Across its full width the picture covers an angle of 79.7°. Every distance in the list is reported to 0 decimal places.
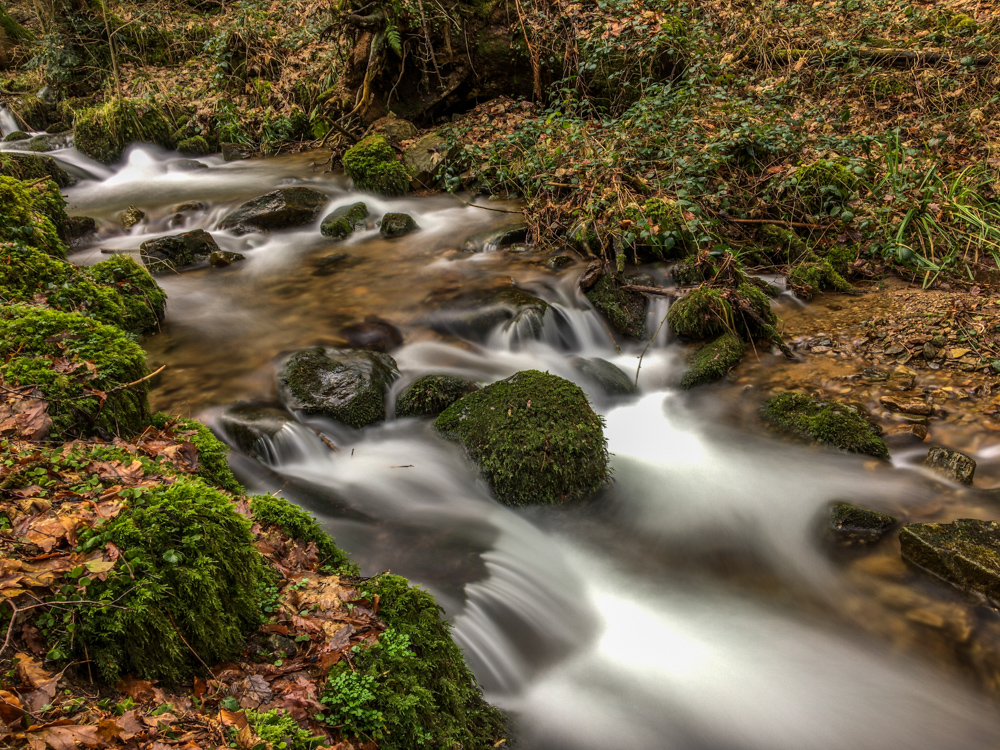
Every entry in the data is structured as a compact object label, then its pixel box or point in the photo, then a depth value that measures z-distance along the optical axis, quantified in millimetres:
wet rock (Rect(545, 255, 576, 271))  7984
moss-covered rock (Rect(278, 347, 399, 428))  5605
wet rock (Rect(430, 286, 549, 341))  7059
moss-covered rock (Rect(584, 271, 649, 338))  7109
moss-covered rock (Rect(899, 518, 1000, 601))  3686
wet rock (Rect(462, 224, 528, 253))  8820
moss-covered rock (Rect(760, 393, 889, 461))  5027
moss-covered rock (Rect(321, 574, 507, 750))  2229
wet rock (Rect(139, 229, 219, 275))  8414
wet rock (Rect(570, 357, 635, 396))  6328
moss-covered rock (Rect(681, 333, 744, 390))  6211
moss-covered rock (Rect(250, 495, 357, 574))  3180
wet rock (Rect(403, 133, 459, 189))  10719
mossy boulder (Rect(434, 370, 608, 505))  4809
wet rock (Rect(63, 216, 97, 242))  9062
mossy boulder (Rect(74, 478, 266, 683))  2051
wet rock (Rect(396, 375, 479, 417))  5762
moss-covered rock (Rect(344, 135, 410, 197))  10609
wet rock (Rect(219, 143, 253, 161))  13109
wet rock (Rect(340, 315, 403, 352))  6719
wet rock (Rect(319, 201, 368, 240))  9641
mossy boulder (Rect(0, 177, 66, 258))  5270
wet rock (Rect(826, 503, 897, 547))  4320
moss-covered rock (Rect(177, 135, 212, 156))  13234
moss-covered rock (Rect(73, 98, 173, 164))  12719
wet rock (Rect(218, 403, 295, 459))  5133
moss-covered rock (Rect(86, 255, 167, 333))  6316
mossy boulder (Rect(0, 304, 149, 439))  3291
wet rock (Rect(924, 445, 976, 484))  4617
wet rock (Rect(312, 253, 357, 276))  8594
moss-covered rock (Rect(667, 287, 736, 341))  6480
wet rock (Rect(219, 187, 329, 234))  9773
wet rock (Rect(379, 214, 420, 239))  9586
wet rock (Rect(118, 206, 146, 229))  9883
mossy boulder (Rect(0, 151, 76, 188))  8766
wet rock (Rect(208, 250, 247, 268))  8773
